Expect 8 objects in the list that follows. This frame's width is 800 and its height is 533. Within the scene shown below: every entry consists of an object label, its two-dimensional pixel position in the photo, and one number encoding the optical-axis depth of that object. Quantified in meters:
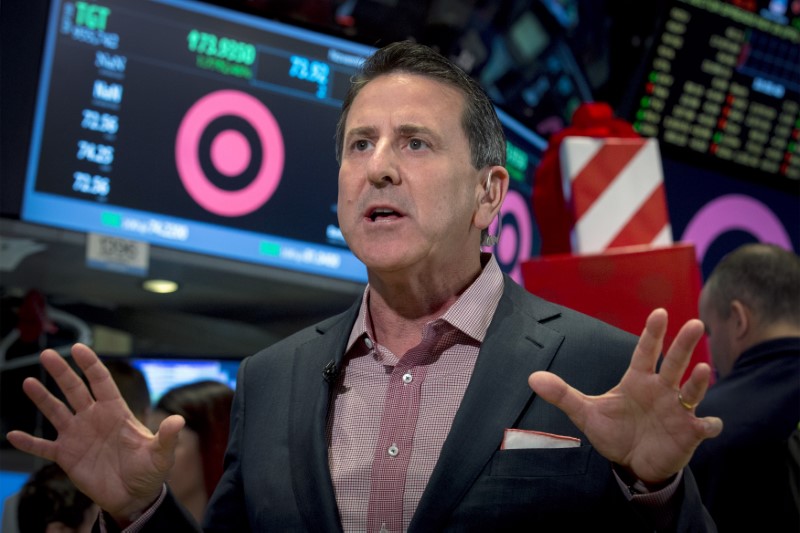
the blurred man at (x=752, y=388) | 2.97
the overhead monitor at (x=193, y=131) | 3.49
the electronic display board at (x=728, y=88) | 5.28
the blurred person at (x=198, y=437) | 3.54
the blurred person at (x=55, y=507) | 3.41
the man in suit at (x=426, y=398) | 1.69
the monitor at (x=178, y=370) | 3.96
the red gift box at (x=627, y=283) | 2.54
